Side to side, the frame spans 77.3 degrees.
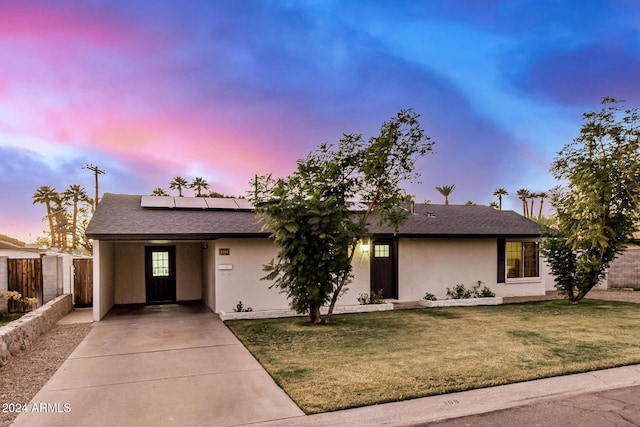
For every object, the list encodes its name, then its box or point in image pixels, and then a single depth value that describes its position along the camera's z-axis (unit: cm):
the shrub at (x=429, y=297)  1301
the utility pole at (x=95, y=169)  3088
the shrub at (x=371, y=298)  1223
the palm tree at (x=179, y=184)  4352
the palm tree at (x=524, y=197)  5212
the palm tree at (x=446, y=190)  4328
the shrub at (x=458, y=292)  1341
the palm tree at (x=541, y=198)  5104
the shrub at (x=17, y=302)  1077
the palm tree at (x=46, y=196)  4599
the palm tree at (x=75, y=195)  4568
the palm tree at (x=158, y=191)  3726
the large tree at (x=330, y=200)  922
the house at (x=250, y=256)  1104
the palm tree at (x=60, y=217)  4403
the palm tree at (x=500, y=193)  5322
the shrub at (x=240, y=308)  1086
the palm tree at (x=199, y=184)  4416
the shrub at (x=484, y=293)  1357
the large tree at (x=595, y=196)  1125
